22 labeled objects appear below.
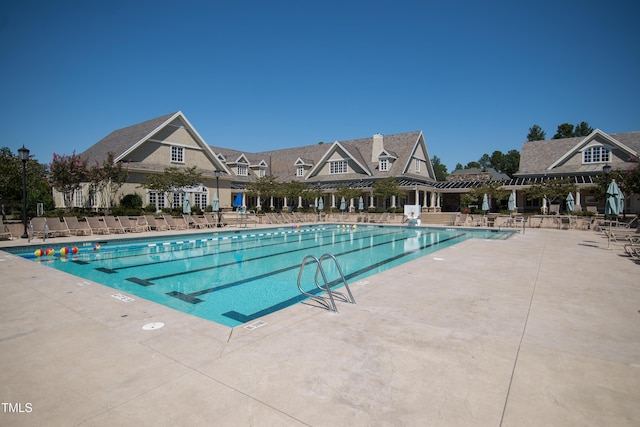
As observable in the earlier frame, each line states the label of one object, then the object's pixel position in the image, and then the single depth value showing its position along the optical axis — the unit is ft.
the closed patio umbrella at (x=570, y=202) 82.33
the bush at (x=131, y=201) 87.15
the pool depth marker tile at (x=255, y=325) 16.16
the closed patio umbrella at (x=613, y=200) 48.03
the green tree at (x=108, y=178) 79.05
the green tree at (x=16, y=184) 78.02
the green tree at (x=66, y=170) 77.05
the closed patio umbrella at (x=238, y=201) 80.43
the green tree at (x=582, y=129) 238.60
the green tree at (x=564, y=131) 237.66
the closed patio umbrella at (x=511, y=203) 84.79
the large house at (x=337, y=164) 94.99
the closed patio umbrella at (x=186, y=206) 75.93
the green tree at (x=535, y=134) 256.52
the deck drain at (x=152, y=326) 16.05
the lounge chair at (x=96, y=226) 61.31
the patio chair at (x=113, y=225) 63.52
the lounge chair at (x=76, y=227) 58.13
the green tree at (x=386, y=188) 107.96
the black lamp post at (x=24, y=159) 50.49
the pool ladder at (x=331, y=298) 19.02
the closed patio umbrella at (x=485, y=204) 89.31
